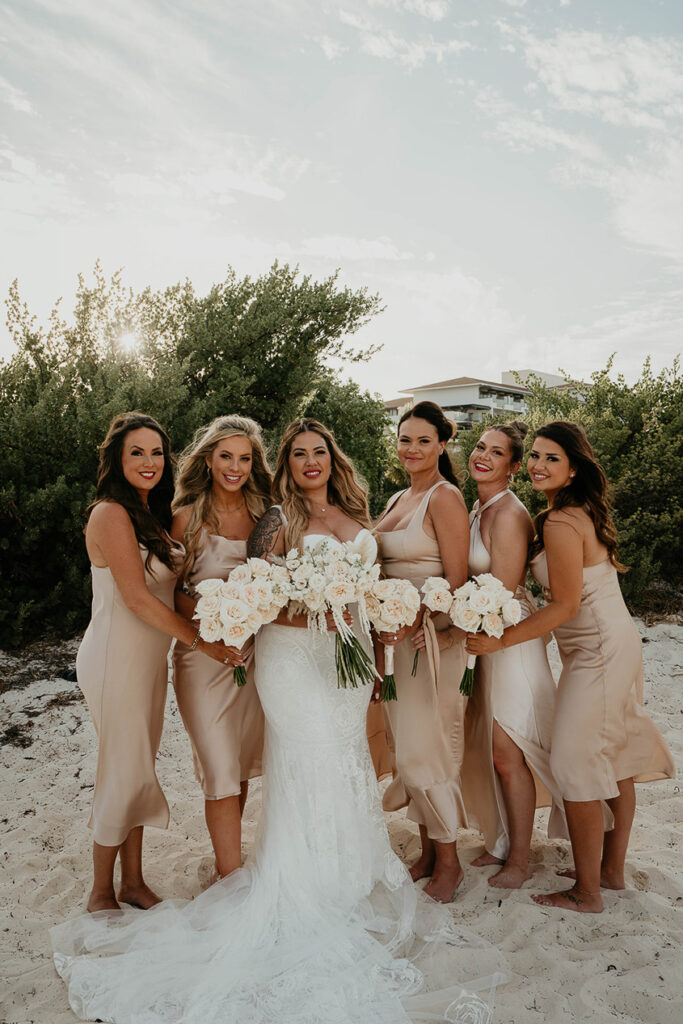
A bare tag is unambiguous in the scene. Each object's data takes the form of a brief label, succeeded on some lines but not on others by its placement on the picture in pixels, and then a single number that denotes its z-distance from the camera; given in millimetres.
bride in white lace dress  2965
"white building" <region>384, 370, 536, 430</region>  60062
